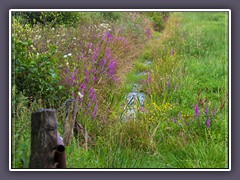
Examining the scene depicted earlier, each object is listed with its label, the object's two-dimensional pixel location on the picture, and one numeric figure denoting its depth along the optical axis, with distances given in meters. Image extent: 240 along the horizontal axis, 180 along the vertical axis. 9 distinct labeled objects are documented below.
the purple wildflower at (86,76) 5.13
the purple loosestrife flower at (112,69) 6.00
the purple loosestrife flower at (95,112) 4.52
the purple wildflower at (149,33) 9.18
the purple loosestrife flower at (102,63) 5.90
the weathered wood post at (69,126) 3.95
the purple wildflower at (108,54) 6.15
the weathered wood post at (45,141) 3.03
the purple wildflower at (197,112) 4.62
